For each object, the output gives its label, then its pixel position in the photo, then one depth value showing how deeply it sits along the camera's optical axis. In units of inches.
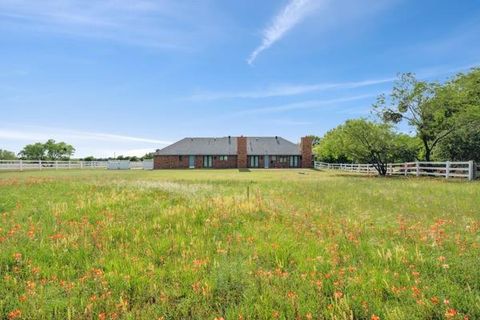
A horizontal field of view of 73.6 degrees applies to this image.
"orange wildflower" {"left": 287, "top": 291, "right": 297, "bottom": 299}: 162.2
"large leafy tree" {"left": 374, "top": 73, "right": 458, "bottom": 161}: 1305.4
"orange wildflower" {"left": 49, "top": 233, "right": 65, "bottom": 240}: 256.2
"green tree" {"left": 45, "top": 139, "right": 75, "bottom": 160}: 5405.5
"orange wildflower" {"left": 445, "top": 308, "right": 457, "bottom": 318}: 132.6
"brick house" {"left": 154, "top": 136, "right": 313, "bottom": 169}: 2576.3
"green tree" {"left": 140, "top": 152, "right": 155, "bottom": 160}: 4482.3
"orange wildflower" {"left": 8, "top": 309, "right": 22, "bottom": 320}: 149.3
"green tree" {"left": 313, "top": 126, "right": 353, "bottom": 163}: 1495.4
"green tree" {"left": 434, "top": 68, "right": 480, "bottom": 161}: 1231.8
